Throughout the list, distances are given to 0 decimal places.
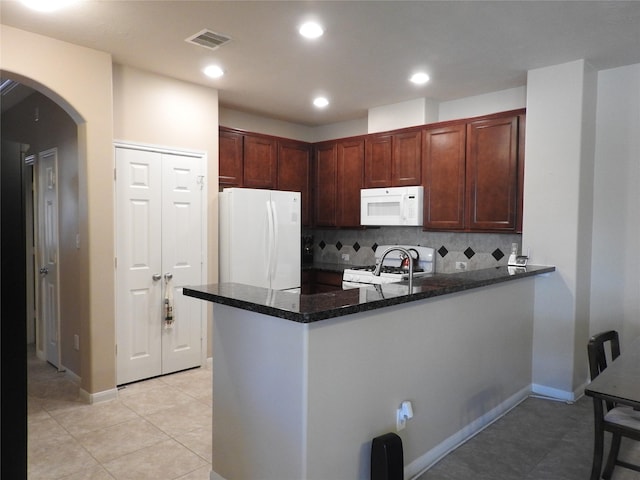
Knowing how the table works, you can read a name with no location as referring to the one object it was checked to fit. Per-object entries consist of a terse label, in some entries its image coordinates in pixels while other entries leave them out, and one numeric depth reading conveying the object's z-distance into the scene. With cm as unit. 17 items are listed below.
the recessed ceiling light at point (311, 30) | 277
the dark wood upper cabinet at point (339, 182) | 500
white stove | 434
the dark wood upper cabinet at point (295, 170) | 508
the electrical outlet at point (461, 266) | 448
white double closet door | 371
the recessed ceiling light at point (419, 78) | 373
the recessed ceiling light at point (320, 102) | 454
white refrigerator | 423
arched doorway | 153
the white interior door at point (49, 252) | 415
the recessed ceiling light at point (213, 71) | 360
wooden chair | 205
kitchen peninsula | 185
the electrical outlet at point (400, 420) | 223
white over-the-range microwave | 437
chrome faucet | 245
